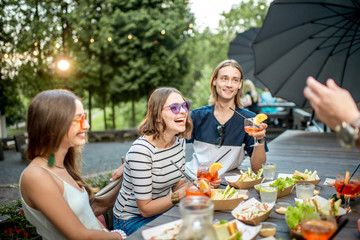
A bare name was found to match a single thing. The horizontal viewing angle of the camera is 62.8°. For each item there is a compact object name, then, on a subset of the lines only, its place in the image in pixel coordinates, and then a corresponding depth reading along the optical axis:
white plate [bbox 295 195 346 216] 1.67
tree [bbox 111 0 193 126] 12.66
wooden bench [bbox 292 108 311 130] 7.64
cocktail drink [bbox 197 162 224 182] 2.05
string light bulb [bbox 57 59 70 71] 11.64
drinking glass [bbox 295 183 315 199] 1.94
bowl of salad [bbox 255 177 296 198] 2.03
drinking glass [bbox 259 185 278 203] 1.86
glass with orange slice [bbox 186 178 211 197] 1.81
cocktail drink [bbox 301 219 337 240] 1.26
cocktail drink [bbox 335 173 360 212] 1.81
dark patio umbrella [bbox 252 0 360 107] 3.34
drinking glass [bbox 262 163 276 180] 2.36
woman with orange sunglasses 1.50
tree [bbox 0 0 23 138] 10.86
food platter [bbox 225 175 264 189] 2.22
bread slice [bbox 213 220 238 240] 1.30
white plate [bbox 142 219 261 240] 1.39
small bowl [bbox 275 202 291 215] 1.77
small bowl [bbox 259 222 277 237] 1.45
